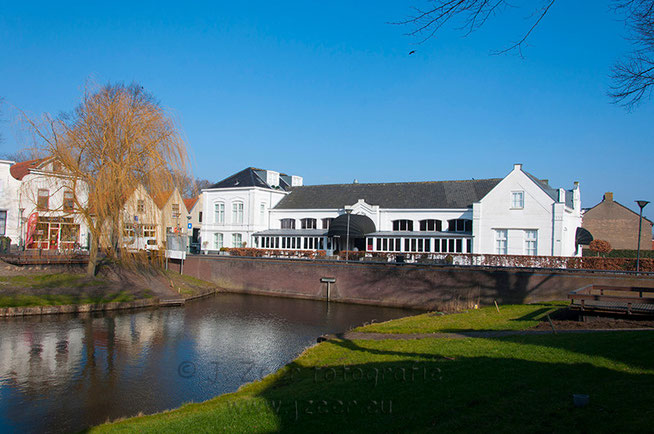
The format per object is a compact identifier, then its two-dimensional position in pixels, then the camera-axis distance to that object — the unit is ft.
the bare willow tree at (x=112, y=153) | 81.51
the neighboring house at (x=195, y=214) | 197.57
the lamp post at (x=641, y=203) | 81.25
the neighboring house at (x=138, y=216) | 83.61
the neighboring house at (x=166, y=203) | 85.25
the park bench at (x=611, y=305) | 47.16
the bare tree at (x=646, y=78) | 25.60
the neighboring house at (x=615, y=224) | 179.73
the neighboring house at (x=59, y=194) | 82.17
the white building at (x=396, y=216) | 116.26
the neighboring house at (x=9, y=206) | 109.40
